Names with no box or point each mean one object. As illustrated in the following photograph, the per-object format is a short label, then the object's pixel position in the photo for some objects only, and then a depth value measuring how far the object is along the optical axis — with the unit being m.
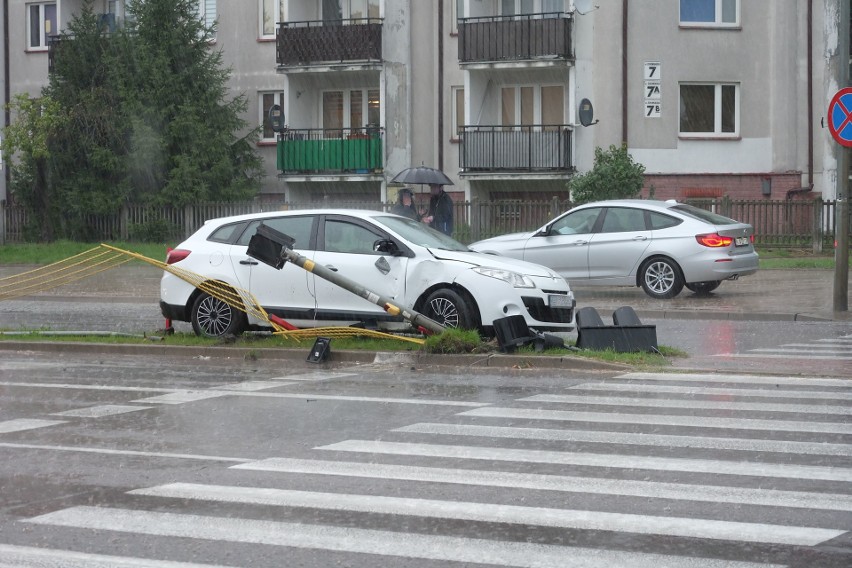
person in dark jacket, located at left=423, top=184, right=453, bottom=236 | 21.83
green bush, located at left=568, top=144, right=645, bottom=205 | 32.38
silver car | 21.02
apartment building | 36.91
